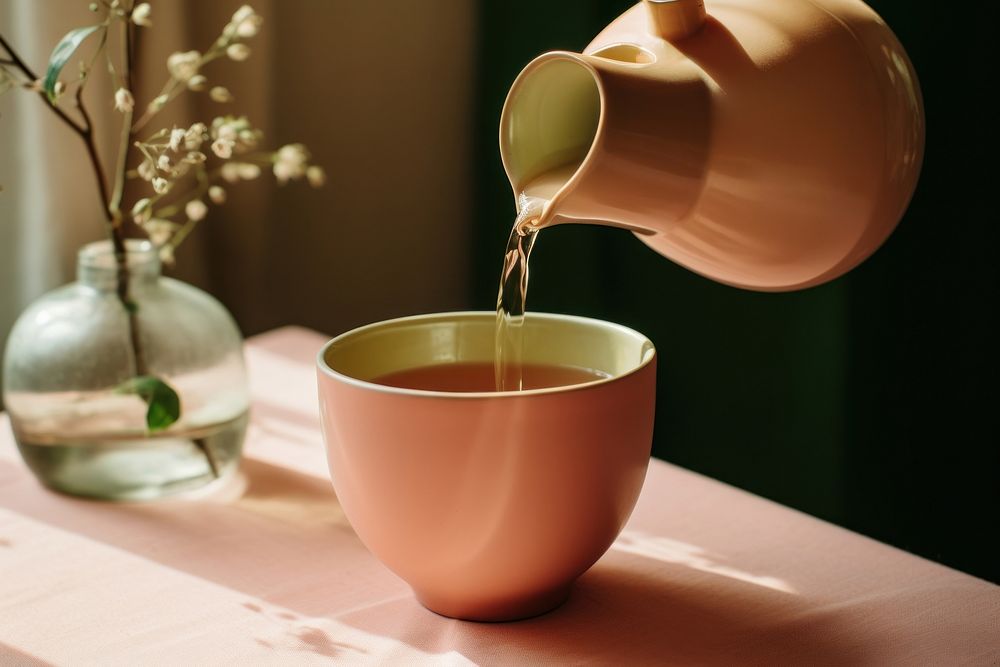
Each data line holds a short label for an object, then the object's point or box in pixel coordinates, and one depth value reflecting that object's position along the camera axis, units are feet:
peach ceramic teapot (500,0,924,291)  2.81
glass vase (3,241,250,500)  3.24
